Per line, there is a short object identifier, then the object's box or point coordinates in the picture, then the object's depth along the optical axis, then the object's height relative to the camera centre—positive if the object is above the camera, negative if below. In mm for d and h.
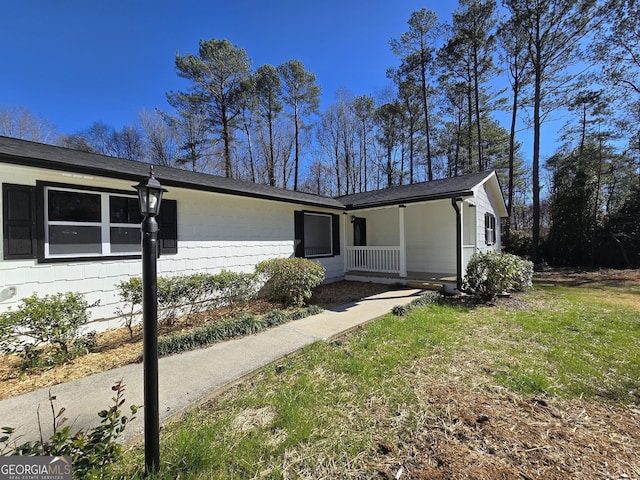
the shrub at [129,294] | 4512 -854
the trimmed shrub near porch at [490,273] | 6781 -891
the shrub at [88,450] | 1481 -1210
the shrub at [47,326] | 3312 -1052
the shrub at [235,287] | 5730 -1008
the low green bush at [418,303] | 5780 -1522
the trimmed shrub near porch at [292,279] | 6375 -907
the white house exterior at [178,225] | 4156 +410
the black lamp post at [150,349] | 1809 -717
